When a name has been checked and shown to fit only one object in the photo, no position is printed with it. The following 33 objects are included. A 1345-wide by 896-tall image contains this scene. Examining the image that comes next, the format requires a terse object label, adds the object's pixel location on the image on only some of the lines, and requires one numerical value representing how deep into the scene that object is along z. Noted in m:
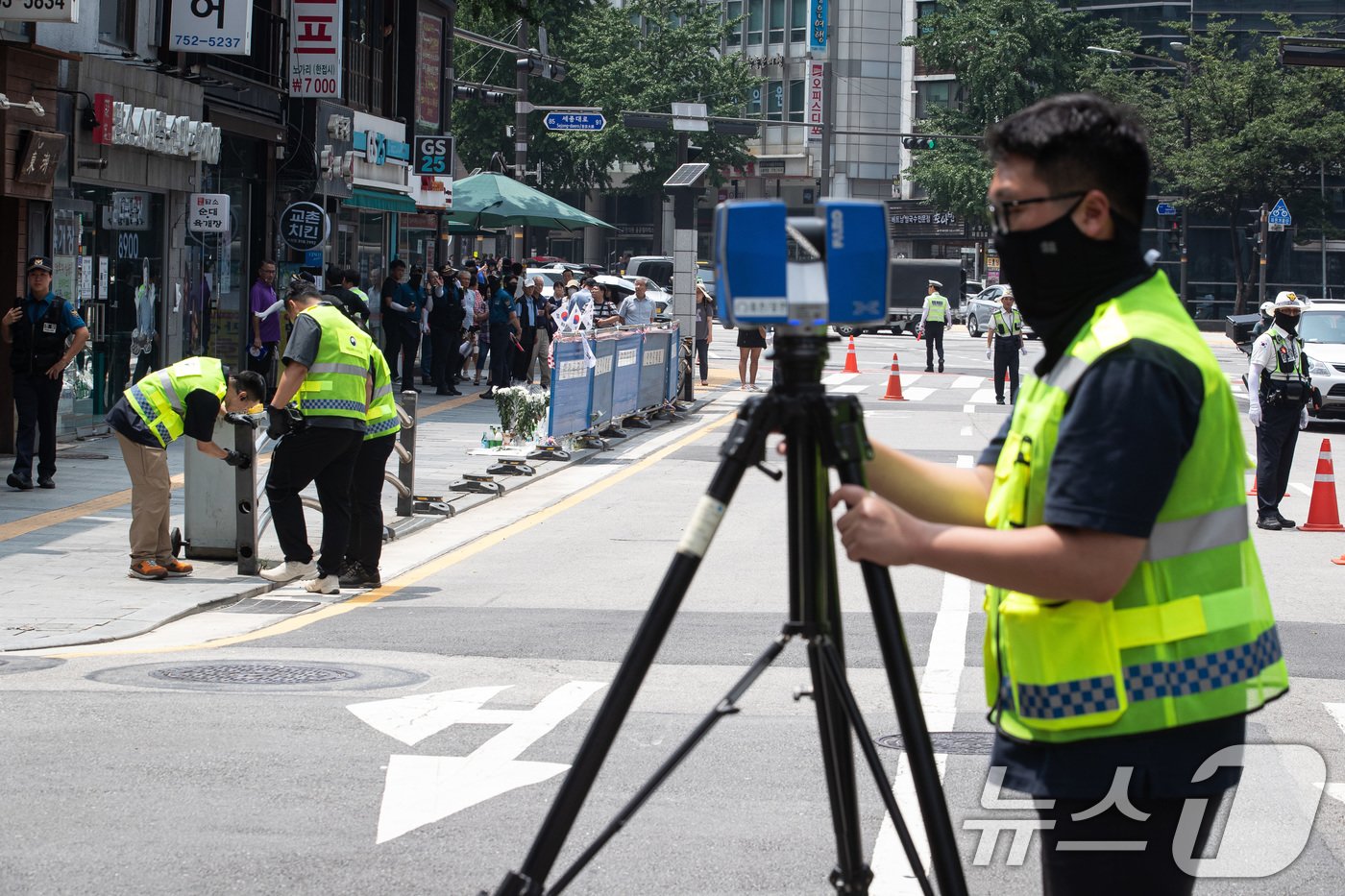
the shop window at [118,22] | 18.72
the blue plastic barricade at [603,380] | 19.94
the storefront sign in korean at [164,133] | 17.97
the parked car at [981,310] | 53.33
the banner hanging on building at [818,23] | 73.43
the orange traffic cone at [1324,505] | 14.29
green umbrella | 29.69
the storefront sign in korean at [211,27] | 19.45
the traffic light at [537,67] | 37.09
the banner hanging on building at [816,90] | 73.12
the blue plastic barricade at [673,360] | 24.53
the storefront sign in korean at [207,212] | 20.33
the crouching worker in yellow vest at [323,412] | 10.31
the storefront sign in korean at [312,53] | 23.17
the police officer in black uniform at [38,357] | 14.53
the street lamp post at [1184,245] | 56.68
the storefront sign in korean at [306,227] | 22.56
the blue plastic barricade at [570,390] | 18.33
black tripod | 2.78
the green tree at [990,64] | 62.50
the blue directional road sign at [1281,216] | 47.50
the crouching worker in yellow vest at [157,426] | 10.65
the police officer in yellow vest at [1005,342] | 27.67
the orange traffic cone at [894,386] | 28.92
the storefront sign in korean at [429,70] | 31.72
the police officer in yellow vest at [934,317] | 35.51
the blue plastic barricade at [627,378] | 21.14
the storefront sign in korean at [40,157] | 15.91
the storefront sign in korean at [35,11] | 14.97
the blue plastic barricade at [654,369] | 22.80
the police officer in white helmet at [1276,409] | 14.25
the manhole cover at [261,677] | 7.60
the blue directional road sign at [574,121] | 34.78
